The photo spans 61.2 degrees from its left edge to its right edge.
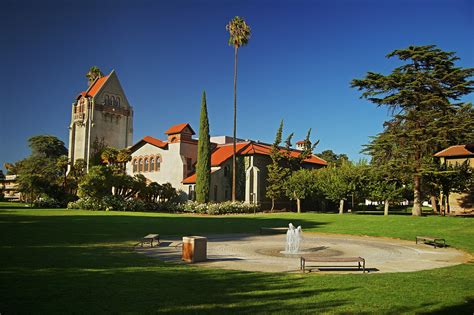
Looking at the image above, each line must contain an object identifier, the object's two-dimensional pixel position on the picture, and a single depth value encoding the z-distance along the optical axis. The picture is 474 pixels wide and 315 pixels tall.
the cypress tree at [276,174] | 54.25
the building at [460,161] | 41.91
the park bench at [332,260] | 11.43
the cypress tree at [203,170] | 51.47
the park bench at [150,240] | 16.97
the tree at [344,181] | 45.49
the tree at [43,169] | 53.59
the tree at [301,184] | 51.59
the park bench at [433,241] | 18.83
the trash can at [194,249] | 12.88
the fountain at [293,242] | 16.70
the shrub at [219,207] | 47.78
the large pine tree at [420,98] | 39.03
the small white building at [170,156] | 56.75
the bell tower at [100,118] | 77.69
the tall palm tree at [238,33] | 57.69
